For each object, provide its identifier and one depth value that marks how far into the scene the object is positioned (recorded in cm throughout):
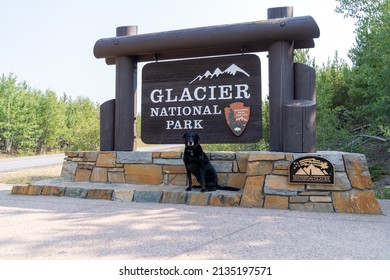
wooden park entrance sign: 493
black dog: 476
